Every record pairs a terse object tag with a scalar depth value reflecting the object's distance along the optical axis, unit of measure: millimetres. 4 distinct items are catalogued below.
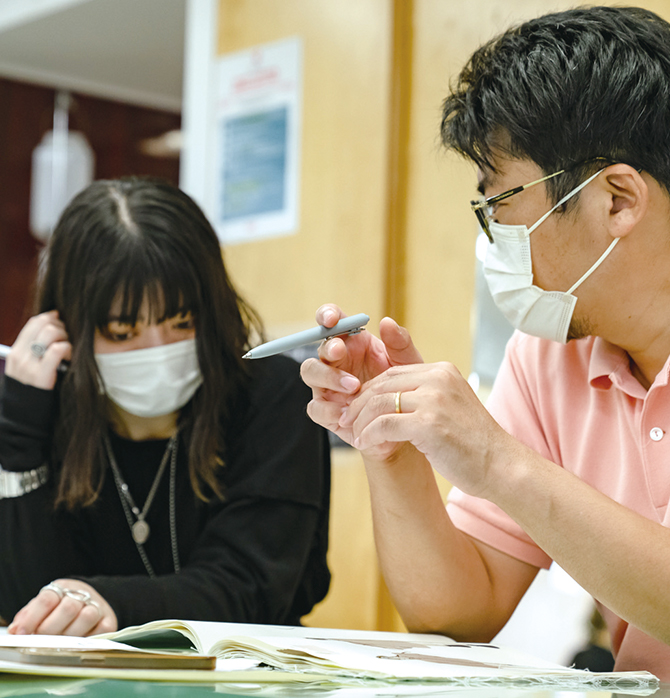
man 1049
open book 745
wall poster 2625
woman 1376
